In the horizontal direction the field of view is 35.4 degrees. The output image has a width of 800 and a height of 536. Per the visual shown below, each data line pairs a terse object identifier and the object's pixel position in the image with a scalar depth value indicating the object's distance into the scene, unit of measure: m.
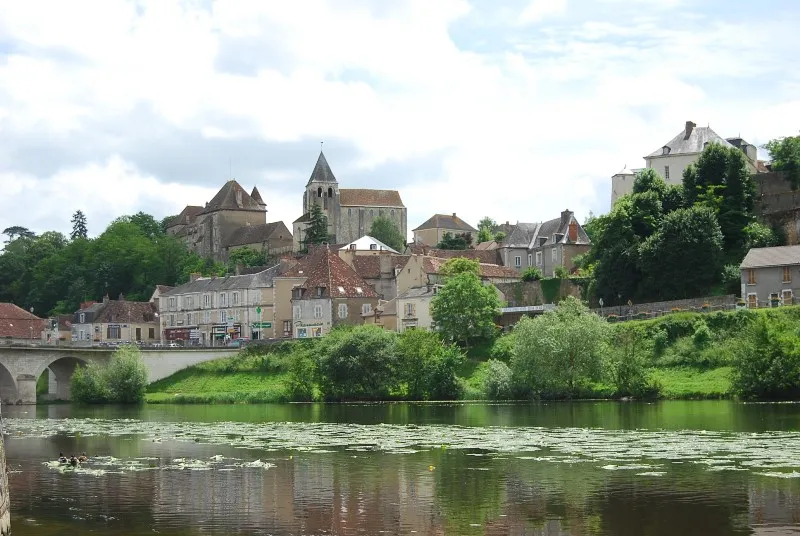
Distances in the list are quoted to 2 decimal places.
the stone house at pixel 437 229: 160.38
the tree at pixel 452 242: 142.00
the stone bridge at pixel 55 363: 92.00
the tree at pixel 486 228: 151.38
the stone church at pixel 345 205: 167.62
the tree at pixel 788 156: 91.50
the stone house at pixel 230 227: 162.25
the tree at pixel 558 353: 63.69
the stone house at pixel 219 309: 114.06
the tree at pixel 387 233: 154.12
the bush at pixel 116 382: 85.19
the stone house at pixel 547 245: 113.12
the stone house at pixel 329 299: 101.50
